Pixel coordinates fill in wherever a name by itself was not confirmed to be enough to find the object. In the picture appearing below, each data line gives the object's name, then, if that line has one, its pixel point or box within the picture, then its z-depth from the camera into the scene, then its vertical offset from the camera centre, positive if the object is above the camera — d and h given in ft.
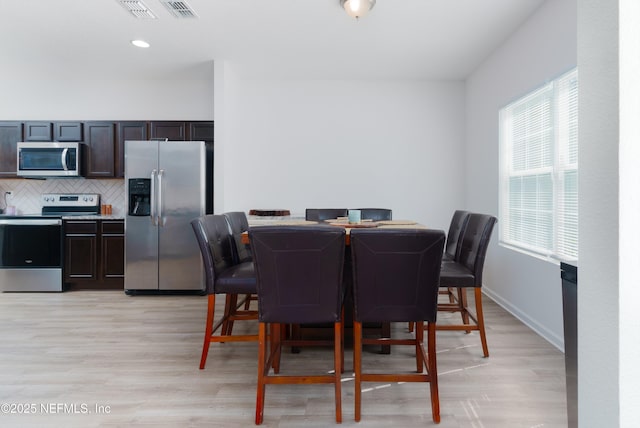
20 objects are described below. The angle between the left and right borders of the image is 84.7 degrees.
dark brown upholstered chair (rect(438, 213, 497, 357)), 7.78 -1.26
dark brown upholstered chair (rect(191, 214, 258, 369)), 7.32 -1.27
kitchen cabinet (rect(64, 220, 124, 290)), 13.91 -1.48
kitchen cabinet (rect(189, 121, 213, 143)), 14.66 +3.50
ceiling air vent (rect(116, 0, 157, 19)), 9.48 +5.76
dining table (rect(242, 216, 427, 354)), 8.20 -2.42
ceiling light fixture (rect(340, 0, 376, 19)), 8.93 +5.36
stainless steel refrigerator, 13.30 -0.01
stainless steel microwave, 14.02 +2.23
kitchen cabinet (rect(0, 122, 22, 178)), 14.51 +2.61
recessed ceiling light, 11.81 +5.85
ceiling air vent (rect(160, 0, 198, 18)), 9.45 +5.73
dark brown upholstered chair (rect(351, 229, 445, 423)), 5.48 -1.08
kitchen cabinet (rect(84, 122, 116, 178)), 14.65 +2.75
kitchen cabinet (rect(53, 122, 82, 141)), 14.65 +3.50
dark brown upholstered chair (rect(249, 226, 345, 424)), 5.44 -1.06
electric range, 13.67 -1.46
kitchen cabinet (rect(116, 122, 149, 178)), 14.66 +3.42
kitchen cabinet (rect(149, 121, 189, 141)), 14.65 +3.50
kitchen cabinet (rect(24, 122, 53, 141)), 14.61 +3.50
